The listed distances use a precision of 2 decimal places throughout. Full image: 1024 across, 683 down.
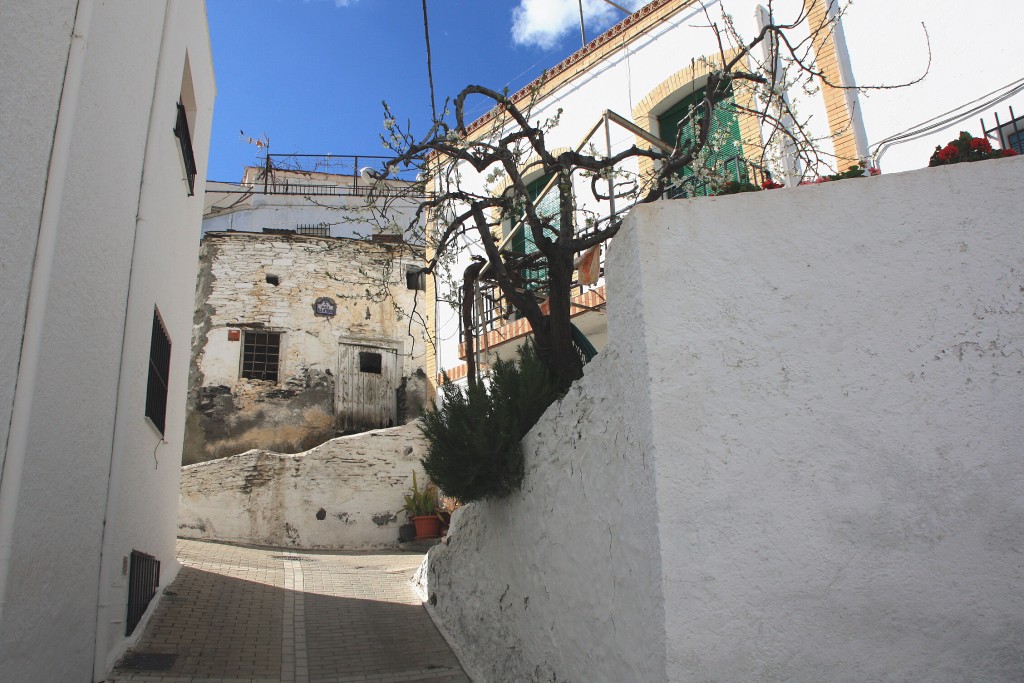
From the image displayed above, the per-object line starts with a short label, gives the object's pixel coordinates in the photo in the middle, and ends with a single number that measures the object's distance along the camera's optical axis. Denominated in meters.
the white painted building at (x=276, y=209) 21.69
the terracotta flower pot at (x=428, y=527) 12.67
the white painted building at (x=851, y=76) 7.20
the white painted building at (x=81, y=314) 3.63
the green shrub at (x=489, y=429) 5.86
